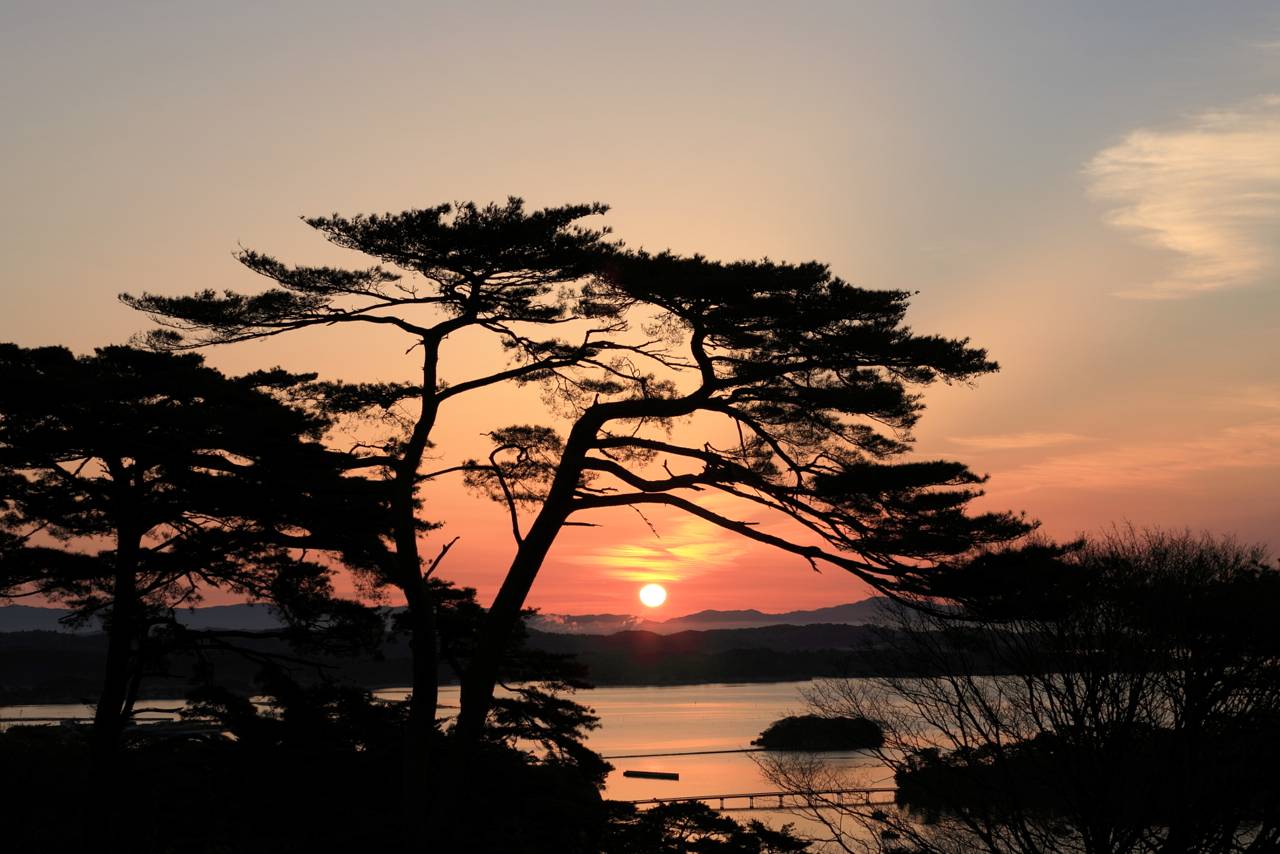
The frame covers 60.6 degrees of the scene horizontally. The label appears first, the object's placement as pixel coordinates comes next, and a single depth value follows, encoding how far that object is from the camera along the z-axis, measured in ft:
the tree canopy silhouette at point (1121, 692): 42.39
